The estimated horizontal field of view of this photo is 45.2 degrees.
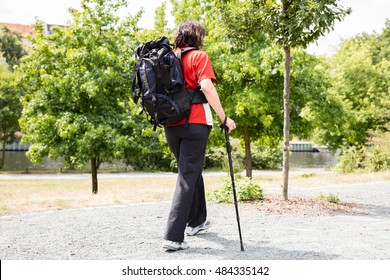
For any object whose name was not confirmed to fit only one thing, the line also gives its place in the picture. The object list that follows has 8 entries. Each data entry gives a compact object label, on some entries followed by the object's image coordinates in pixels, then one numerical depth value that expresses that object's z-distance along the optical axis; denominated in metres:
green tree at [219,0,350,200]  6.70
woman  4.34
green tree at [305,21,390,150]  27.90
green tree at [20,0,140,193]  15.24
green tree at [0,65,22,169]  33.69
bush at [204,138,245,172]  29.98
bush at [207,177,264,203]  7.46
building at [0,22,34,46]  68.32
